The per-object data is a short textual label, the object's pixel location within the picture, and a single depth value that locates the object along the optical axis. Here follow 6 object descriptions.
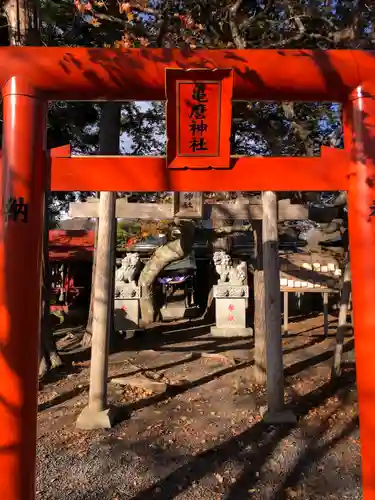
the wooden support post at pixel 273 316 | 5.54
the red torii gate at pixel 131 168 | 2.90
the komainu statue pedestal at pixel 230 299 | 10.85
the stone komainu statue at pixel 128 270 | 11.21
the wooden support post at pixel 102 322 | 5.41
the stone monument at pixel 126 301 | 10.95
